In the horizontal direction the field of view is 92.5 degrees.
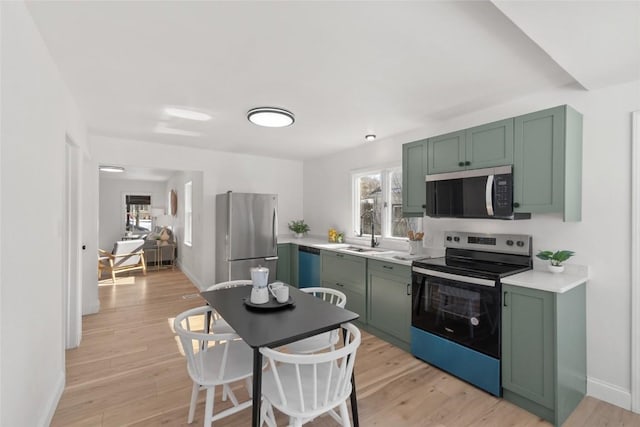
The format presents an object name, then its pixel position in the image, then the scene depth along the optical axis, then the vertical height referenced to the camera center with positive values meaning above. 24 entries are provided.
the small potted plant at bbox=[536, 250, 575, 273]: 2.31 -0.34
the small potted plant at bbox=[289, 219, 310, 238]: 5.40 -0.28
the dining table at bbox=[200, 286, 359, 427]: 1.50 -0.62
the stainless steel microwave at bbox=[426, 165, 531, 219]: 2.45 +0.16
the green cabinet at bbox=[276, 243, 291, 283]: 4.96 -0.83
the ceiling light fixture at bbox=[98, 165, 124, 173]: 6.04 +0.88
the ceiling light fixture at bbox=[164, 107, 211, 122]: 3.04 +1.02
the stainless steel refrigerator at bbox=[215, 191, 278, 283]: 4.47 -0.32
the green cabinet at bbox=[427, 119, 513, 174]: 2.48 +0.57
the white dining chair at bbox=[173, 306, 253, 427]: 1.65 -0.91
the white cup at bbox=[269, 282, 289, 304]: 2.01 -0.54
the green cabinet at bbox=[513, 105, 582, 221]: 2.19 +0.38
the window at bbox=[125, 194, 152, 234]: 8.25 -0.02
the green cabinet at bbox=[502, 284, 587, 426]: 2.01 -0.95
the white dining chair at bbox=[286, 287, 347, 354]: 2.09 -0.93
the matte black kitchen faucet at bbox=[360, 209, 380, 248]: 4.13 -0.17
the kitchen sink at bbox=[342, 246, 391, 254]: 3.71 -0.48
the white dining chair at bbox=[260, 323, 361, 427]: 1.41 -0.93
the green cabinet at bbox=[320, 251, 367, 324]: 3.52 -0.79
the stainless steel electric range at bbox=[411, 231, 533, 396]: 2.30 -0.75
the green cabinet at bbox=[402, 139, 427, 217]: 3.15 +0.38
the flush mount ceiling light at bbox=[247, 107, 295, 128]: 2.92 +0.94
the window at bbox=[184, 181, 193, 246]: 6.11 -0.01
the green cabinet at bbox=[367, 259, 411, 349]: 3.00 -0.90
